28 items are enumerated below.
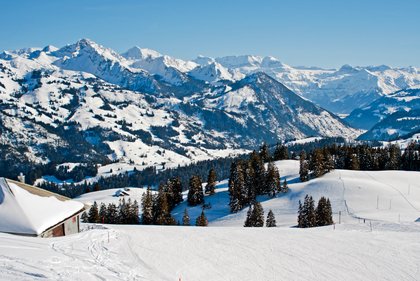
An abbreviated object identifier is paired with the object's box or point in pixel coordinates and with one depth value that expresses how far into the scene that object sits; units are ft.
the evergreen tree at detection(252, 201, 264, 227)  314.76
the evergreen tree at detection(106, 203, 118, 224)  348.79
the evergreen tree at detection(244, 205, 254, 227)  314.55
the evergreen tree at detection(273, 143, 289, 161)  596.29
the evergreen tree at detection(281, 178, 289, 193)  408.22
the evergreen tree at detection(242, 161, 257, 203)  401.49
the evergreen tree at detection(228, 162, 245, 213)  392.06
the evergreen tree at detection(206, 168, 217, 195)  450.71
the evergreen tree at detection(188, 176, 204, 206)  424.05
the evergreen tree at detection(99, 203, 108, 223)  342.09
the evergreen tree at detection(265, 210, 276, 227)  307.17
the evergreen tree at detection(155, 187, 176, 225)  333.39
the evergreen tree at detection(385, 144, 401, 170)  503.61
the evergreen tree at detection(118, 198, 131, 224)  342.87
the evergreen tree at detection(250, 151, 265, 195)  424.05
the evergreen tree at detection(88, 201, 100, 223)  330.75
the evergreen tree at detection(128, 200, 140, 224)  342.46
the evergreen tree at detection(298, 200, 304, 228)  295.13
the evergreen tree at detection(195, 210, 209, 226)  315.58
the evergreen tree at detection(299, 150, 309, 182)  445.05
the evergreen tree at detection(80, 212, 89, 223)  331.20
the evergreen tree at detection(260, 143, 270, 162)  545.52
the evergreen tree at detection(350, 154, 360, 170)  489.26
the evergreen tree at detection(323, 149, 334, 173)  444.55
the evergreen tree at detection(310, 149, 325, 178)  440.45
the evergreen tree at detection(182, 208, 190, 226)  336.84
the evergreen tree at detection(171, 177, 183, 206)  446.19
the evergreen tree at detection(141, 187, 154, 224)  344.96
